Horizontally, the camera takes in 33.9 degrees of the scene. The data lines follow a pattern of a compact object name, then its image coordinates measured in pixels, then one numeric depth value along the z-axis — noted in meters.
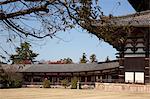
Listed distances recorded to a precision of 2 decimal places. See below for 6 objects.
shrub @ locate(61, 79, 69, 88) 33.50
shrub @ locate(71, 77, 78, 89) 31.34
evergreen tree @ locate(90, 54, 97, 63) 56.48
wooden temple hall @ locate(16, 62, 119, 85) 31.47
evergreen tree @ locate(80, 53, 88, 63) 51.51
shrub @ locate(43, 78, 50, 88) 34.65
